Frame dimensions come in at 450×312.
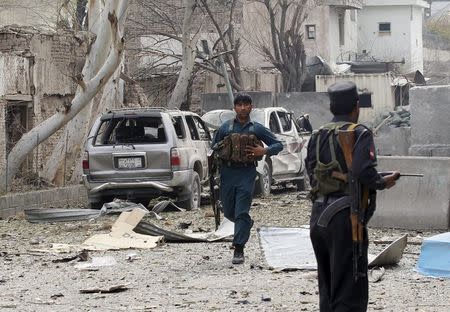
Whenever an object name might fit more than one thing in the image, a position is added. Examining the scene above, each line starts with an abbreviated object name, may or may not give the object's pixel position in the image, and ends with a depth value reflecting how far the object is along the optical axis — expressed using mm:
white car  23234
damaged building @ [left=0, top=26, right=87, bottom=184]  24750
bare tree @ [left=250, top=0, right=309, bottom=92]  44188
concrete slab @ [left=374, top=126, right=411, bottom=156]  28000
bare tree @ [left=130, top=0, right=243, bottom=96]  39562
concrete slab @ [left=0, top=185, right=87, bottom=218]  20672
